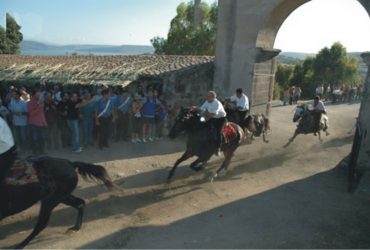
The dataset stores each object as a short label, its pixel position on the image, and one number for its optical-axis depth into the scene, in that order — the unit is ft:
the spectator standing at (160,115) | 44.22
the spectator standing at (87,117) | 38.93
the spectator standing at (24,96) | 36.27
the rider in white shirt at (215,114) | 31.01
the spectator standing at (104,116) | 39.65
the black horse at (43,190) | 19.45
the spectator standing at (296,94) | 87.99
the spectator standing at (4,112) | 37.32
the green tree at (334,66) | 151.02
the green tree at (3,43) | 116.88
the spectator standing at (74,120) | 37.70
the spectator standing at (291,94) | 85.87
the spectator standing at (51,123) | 38.42
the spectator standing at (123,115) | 42.65
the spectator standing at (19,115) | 35.68
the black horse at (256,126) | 40.09
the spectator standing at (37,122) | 35.65
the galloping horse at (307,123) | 44.87
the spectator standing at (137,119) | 43.11
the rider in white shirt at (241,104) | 40.65
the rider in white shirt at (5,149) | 18.89
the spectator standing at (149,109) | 42.83
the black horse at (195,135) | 30.14
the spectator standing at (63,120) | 38.11
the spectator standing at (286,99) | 84.84
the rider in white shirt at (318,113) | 44.86
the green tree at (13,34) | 124.98
